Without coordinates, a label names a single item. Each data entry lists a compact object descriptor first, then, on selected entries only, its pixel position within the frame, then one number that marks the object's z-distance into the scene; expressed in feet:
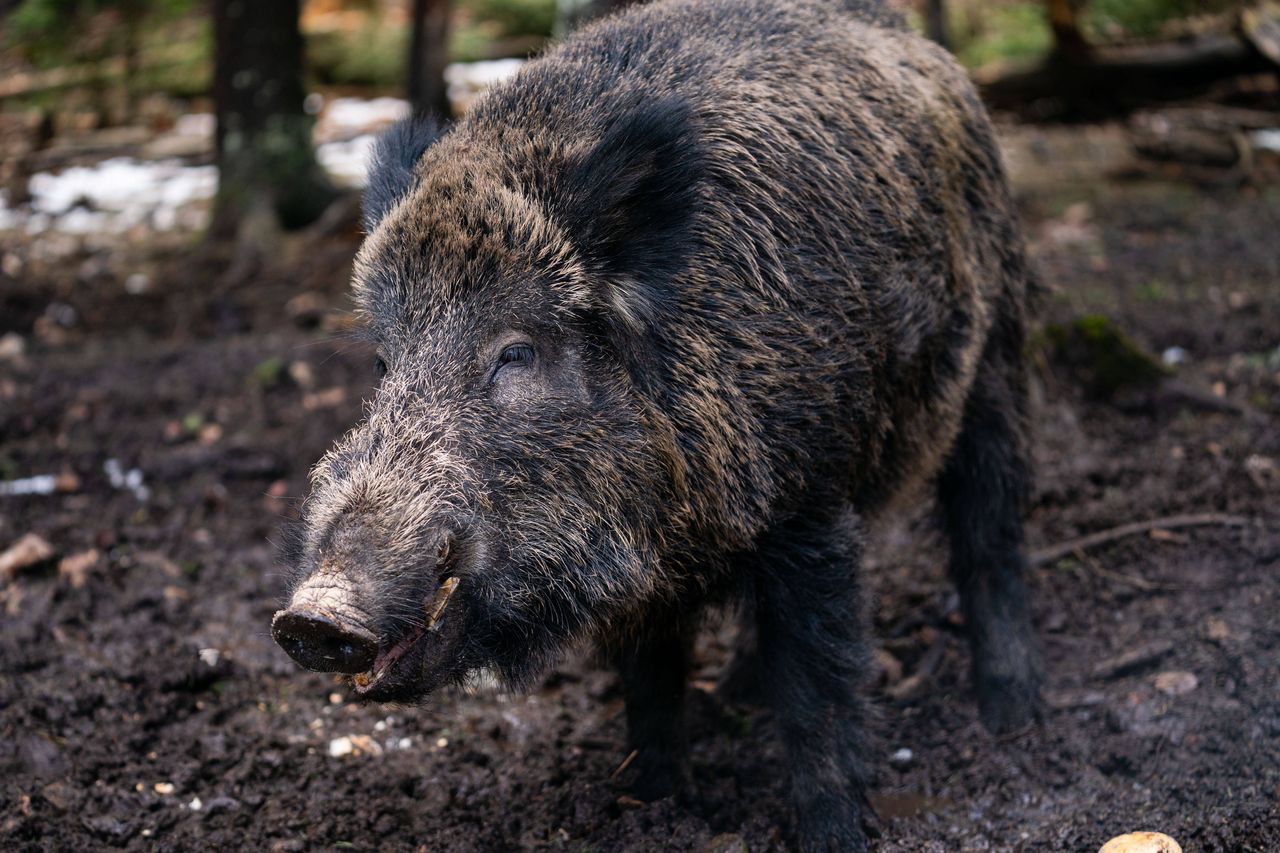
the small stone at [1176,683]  13.97
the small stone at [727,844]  11.90
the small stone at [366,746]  14.24
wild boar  10.72
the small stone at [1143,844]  10.75
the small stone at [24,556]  17.50
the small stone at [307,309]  28.50
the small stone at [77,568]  17.47
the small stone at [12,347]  27.91
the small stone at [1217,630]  14.48
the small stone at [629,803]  13.20
